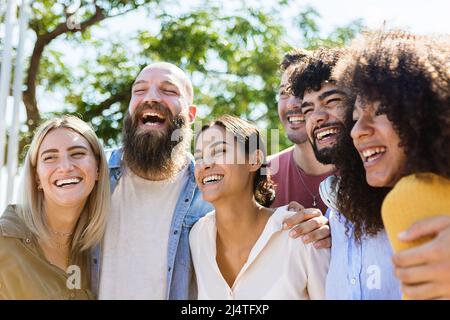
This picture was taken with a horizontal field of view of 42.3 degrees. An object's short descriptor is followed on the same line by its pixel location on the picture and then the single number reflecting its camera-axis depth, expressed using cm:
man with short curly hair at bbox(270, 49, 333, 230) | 415
